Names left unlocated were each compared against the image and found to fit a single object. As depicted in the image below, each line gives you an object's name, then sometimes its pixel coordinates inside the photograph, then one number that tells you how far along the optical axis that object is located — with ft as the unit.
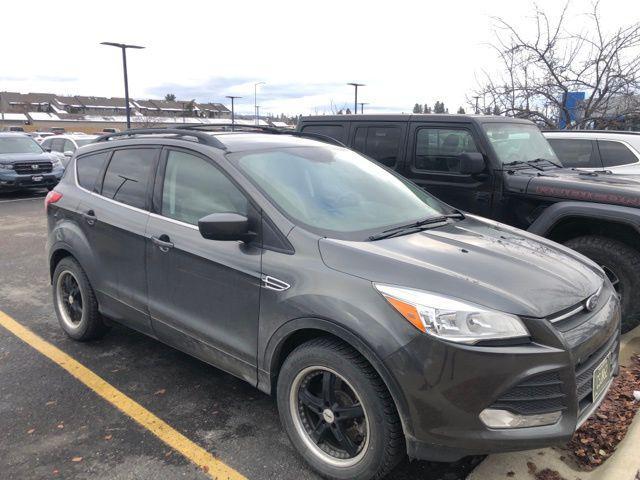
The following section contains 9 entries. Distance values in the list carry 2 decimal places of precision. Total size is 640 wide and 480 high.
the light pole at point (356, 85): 107.86
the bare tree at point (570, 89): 33.94
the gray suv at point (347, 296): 7.31
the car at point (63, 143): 54.11
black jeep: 14.52
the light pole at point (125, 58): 67.67
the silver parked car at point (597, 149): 22.65
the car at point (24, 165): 44.86
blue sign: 36.47
